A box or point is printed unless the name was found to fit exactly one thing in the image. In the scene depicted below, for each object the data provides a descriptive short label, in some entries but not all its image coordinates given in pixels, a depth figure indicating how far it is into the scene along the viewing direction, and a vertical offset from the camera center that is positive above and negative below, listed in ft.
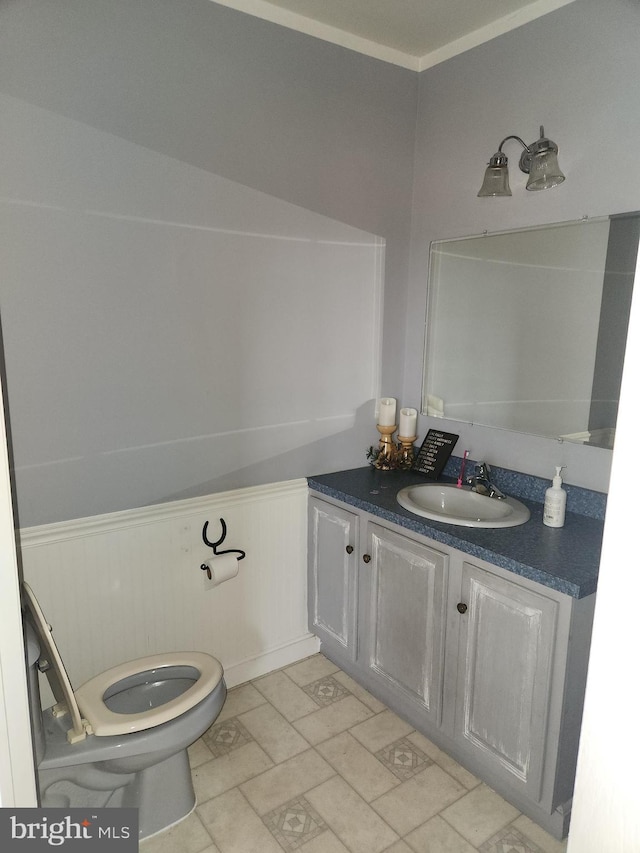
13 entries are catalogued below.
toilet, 4.82 -3.78
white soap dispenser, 6.19 -1.97
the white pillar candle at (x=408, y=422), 8.45 -1.52
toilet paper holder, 7.16 -2.88
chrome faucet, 7.22 -2.10
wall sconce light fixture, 6.29 +1.70
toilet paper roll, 6.97 -3.06
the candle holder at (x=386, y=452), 8.48 -1.99
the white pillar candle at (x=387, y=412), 8.37 -1.37
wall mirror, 6.28 -0.09
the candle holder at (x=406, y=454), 8.51 -2.01
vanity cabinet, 5.28 -3.53
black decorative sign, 8.04 -1.90
